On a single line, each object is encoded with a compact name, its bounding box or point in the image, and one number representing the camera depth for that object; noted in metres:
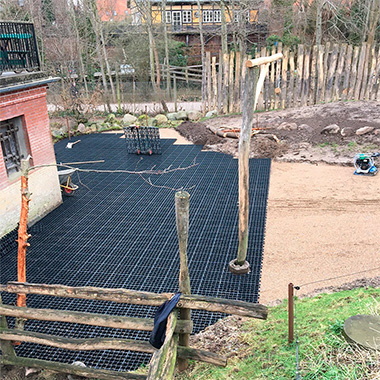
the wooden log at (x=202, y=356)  4.43
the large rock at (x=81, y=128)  17.50
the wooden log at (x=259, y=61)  6.27
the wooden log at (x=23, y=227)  5.54
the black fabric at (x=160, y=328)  4.09
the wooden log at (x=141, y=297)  4.30
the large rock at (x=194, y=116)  18.69
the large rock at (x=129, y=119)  18.58
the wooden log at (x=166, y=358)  3.52
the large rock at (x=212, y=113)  17.97
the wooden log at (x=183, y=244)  4.52
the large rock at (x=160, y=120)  18.38
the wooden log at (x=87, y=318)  4.36
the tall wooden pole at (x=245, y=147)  6.45
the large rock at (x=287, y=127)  14.87
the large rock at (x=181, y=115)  18.82
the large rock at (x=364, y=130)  13.37
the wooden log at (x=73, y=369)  4.45
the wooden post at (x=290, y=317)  4.63
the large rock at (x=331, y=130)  13.75
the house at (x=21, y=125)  8.43
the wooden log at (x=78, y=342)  4.36
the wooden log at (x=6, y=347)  4.75
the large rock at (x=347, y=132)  13.49
